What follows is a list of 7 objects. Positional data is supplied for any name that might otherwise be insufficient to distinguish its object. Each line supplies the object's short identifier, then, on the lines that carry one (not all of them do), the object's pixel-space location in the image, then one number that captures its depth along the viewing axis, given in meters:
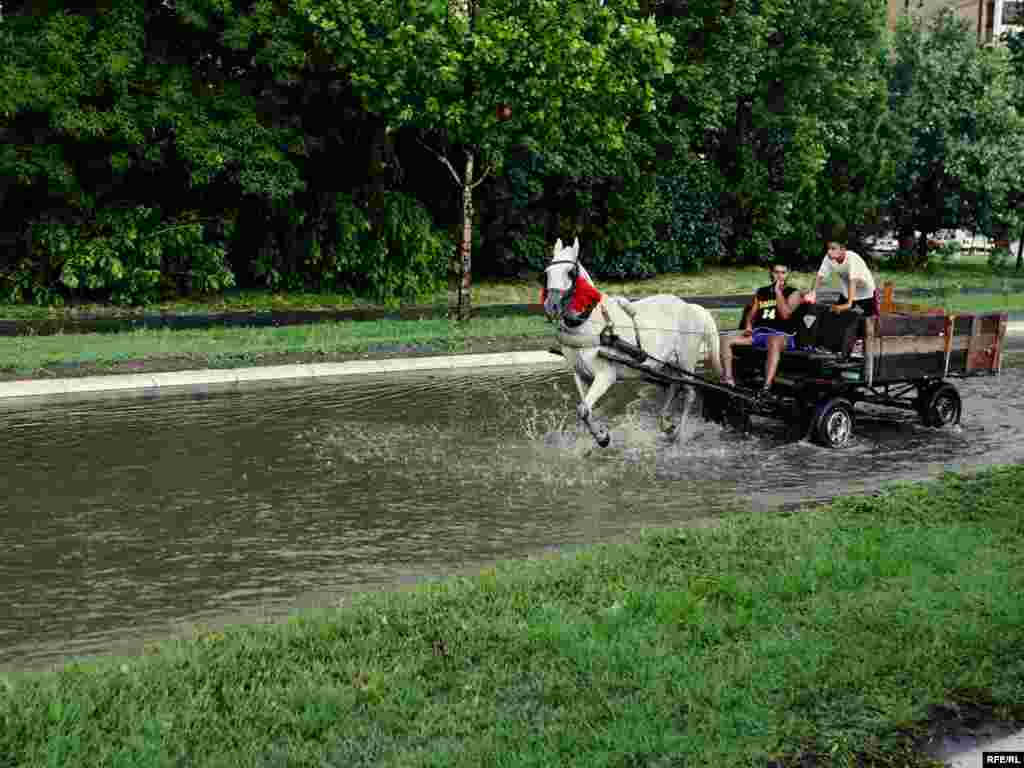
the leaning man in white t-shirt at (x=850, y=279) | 12.42
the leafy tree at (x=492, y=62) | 19.28
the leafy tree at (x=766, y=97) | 31.77
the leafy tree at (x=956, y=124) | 38.31
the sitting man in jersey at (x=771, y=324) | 12.45
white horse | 11.26
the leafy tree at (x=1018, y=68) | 40.06
